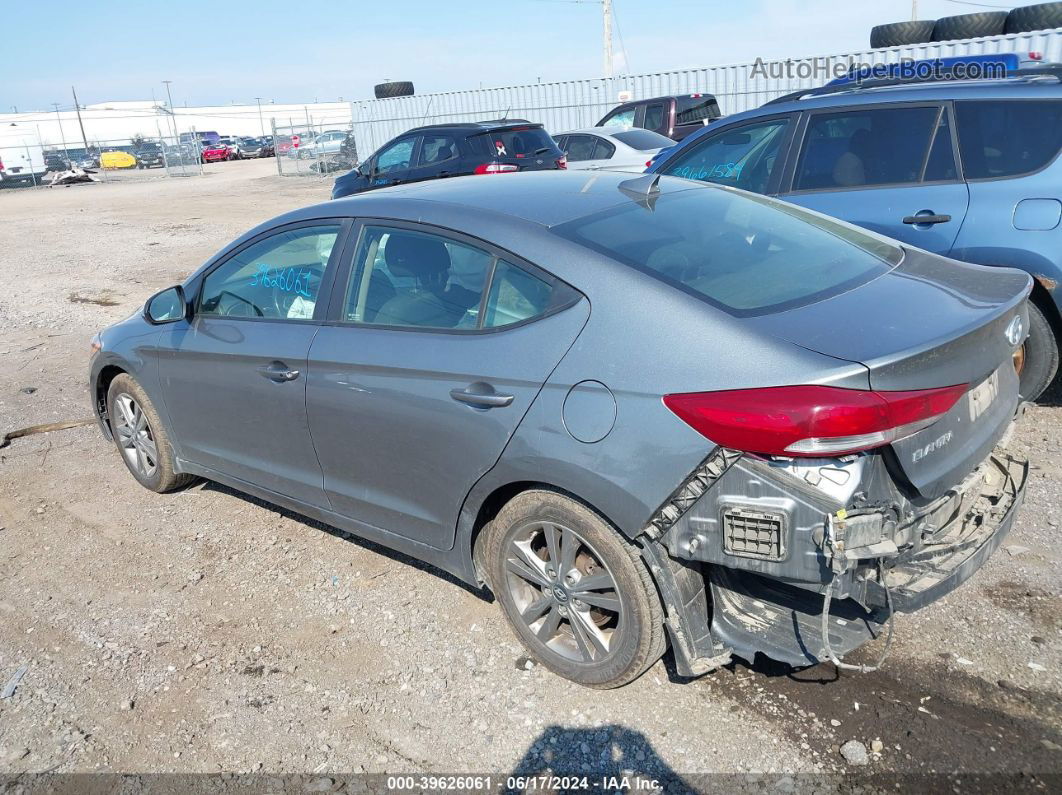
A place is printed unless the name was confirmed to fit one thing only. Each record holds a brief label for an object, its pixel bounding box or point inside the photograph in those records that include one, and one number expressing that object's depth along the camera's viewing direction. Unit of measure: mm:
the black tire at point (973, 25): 17562
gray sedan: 2518
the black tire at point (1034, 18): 16359
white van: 38094
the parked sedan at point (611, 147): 14125
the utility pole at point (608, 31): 29556
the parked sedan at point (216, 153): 53625
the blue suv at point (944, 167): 4730
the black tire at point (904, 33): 18812
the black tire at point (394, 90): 31297
